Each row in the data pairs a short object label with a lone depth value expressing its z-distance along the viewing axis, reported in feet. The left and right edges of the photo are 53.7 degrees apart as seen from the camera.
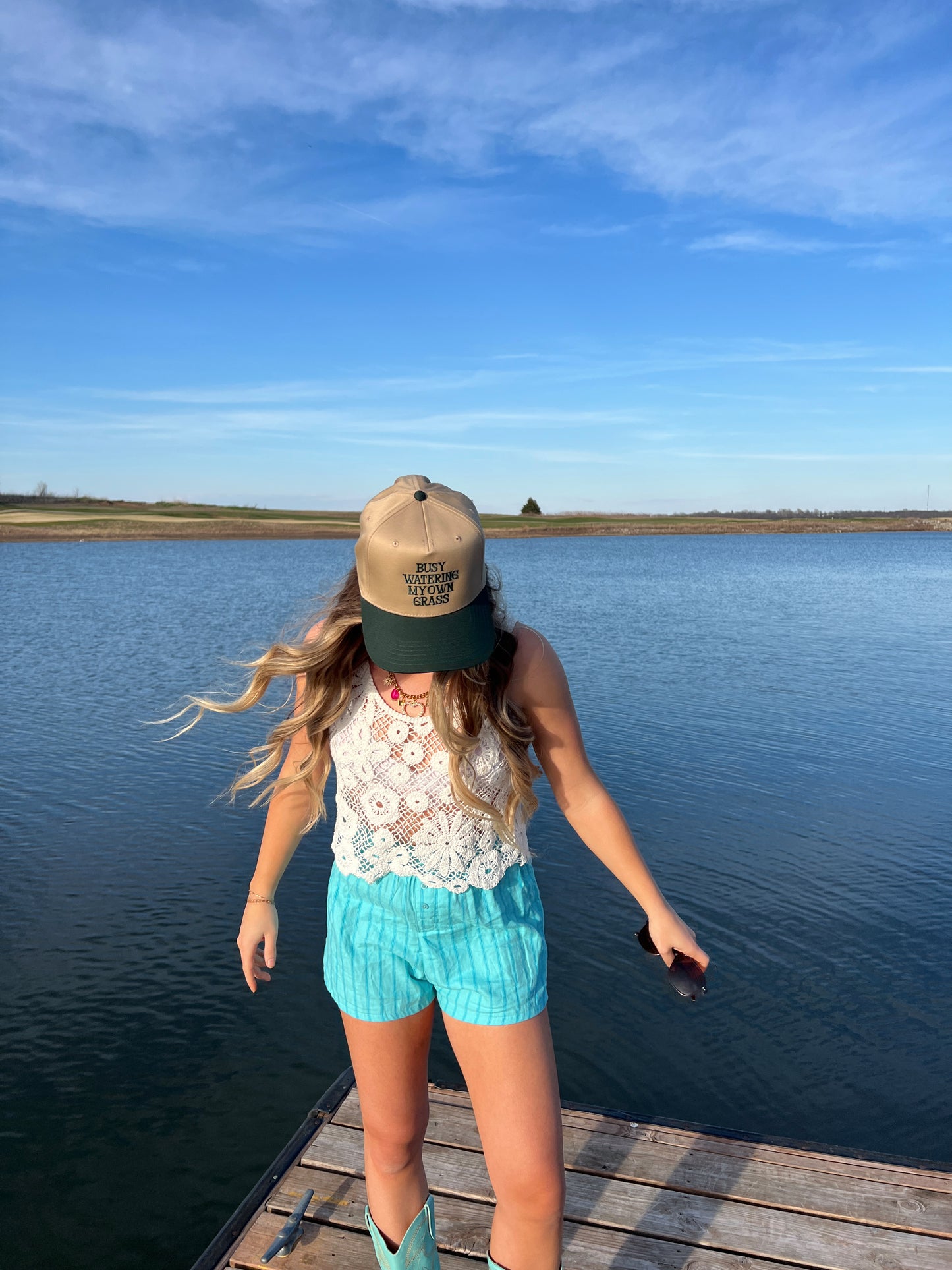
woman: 6.24
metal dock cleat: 9.04
